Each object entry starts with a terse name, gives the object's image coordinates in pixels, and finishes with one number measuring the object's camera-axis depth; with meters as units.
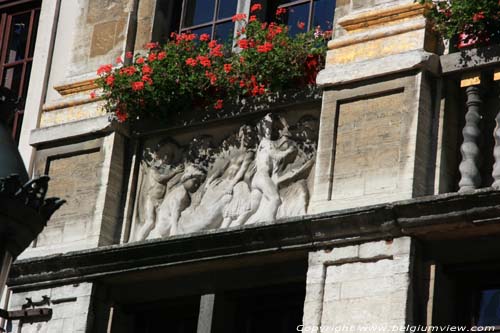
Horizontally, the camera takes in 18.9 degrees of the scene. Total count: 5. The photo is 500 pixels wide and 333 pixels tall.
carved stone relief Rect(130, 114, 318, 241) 11.99
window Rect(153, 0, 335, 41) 12.90
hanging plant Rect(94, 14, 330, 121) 12.26
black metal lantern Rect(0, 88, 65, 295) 7.30
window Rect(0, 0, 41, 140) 14.88
